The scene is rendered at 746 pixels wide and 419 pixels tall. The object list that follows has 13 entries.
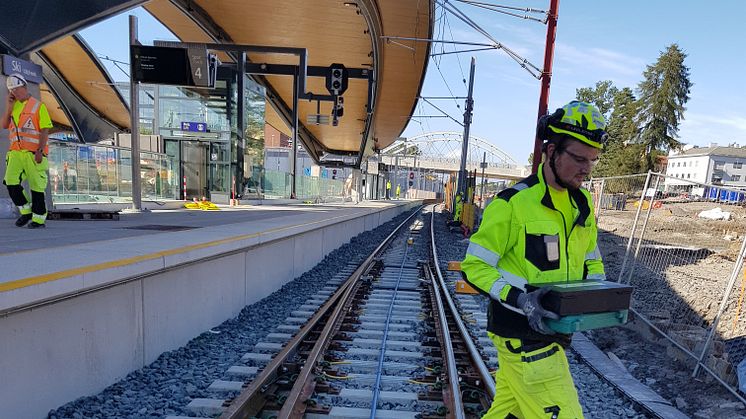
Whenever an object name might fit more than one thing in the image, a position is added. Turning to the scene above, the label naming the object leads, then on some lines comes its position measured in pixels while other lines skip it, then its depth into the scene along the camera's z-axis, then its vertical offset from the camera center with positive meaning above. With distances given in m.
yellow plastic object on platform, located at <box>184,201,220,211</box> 14.16 -1.54
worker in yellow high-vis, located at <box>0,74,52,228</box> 5.71 +0.16
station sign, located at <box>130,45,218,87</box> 11.20 +2.42
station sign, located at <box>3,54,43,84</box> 6.85 +1.33
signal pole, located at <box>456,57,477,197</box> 22.75 +3.10
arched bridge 99.54 +2.25
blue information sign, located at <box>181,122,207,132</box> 18.72 +1.43
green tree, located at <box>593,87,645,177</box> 68.50 +7.30
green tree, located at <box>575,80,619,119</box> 83.44 +17.42
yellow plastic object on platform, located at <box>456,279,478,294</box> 7.74 -2.03
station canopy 7.76 +6.56
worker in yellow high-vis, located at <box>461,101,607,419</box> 2.01 -0.37
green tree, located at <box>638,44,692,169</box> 69.12 +13.74
